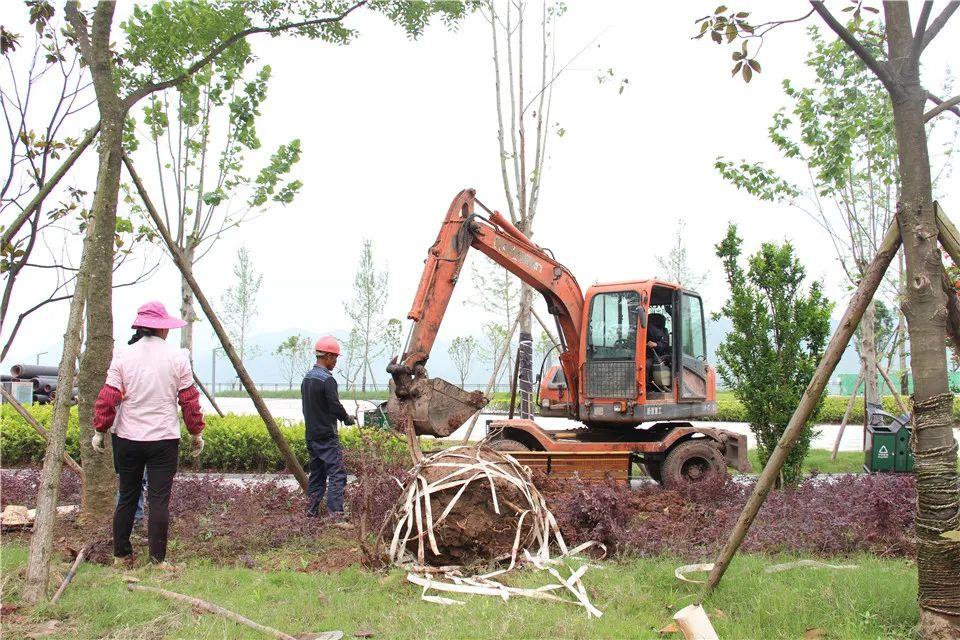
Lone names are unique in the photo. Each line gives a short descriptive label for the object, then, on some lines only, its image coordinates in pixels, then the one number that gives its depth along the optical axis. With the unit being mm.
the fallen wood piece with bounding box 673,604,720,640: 3582
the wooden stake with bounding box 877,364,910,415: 11456
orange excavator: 9117
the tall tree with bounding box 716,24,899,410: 10555
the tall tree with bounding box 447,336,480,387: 41375
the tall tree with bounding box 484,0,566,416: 12047
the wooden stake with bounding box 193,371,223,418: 9905
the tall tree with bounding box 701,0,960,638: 3914
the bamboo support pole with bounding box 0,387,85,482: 6434
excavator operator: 10094
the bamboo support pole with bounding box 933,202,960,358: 4113
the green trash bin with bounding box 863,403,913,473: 10203
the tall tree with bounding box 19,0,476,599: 5266
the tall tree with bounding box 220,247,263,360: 37156
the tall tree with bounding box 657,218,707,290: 28312
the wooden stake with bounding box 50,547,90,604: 4566
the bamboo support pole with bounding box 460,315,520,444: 12316
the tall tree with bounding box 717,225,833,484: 9297
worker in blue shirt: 7203
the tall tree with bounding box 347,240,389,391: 33406
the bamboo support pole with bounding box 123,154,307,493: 6645
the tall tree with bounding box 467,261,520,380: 26719
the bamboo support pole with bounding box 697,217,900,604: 4219
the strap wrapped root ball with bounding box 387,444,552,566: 5559
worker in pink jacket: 5500
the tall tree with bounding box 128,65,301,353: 10344
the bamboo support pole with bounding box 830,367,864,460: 12615
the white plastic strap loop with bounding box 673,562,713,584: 4803
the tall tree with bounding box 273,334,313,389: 37716
